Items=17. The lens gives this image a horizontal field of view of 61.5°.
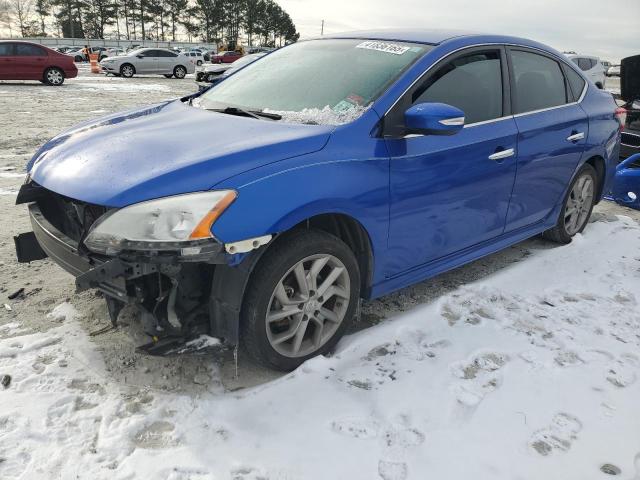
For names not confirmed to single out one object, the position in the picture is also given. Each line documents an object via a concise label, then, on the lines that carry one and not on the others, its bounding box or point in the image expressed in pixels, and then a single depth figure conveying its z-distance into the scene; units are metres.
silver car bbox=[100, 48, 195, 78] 23.45
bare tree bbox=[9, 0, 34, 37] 69.56
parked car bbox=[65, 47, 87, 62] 41.29
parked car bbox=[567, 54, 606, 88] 19.73
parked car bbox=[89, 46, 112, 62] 40.10
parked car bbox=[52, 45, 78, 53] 48.78
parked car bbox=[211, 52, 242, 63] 37.84
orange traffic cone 25.88
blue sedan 2.20
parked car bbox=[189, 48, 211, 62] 45.79
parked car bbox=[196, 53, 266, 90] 20.47
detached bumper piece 2.87
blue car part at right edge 5.26
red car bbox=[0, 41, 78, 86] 16.70
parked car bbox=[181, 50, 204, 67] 40.78
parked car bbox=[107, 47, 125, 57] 42.48
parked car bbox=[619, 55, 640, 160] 6.31
